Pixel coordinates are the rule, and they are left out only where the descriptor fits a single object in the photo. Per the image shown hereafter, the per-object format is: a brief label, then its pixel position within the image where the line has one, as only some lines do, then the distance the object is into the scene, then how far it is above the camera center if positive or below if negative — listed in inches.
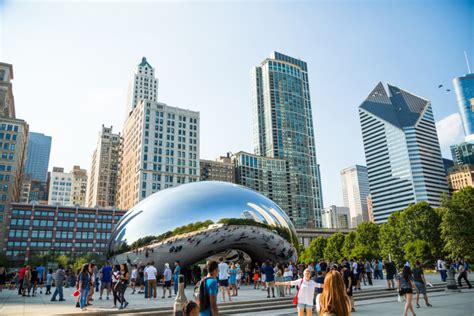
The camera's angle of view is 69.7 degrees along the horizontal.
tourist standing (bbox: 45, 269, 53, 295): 753.6 -35.0
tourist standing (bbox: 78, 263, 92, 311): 468.1 -27.2
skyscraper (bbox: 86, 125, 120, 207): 5364.2 +1451.4
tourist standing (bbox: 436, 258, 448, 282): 899.0 -43.6
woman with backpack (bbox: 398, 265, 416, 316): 367.2 -35.3
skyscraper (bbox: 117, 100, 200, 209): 3986.2 +1322.0
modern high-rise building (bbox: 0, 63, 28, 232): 3410.4 +1107.8
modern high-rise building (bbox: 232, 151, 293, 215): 5807.1 +1380.8
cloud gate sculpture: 703.7 +68.3
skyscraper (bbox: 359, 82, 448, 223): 6712.6 +2035.0
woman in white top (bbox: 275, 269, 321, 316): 318.0 -34.5
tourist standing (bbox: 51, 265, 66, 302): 591.8 -29.0
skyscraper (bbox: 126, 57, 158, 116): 5718.5 +2934.8
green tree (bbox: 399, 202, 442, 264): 2006.6 +150.5
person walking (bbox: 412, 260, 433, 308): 493.8 -37.3
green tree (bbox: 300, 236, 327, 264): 3206.2 +52.8
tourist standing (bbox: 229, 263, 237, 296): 635.5 -33.7
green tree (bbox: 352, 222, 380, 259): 2600.9 +130.6
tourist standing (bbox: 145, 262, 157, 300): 604.1 -27.4
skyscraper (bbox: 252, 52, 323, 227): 6131.9 +2454.9
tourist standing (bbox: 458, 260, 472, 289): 729.0 -49.4
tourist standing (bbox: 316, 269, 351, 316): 161.6 -19.5
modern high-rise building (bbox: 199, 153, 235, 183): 5615.2 +1446.0
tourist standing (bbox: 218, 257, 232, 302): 520.4 -23.3
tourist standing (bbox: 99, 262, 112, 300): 613.6 -21.3
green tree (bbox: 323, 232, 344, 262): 2932.3 +72.2
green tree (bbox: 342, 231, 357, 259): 2762.8 +82.6
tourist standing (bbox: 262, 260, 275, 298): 623.0 -31.9
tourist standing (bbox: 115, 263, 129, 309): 480.7 -28.5
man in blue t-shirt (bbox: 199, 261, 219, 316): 199.8 -20.5
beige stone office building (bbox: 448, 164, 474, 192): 6422.2 +1406.2
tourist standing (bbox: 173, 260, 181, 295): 610.9 -22.6
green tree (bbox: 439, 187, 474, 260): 1663.1 +114.4
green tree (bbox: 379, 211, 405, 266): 2155.5 +78.5
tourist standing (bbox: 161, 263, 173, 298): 615.0 -29.2
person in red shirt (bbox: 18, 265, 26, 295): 738.0 -19.1
